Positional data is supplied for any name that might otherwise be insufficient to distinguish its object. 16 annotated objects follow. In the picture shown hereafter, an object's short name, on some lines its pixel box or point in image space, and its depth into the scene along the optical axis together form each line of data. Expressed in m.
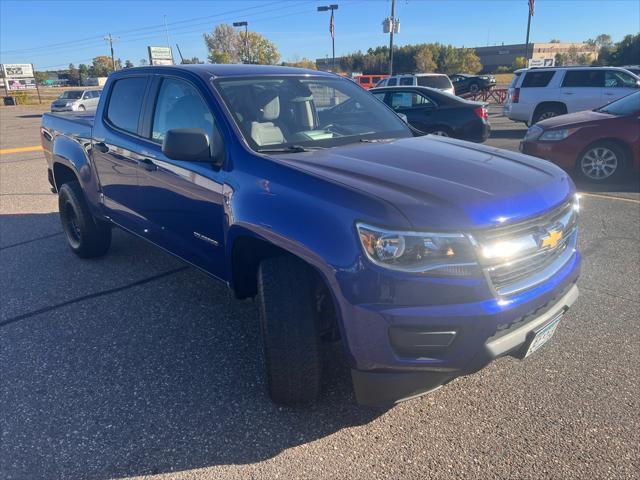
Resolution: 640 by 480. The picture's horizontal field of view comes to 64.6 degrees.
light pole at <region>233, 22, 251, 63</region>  54.69
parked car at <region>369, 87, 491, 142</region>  10.58
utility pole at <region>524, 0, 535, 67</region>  44.28
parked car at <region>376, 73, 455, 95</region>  17.98
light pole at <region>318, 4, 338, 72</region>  48.99
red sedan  7.61
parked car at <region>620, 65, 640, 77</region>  20.77
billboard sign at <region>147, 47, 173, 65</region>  49.77
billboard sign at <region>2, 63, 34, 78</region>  51.78
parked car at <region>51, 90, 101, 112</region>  26.66
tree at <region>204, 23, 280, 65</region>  84.12
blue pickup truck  2.14
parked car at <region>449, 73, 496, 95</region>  33.26
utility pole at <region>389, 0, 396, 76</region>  35.69
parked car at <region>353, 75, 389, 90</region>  29.11
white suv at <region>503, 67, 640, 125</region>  13.12
